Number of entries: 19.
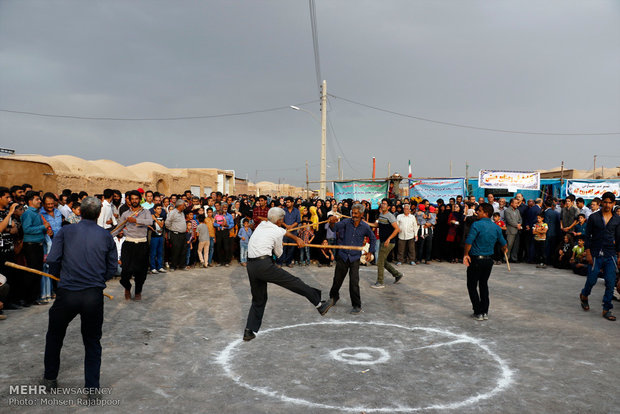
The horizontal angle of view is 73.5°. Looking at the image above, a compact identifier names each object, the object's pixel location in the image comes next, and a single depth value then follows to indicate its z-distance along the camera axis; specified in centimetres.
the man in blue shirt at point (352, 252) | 757
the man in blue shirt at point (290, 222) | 1250
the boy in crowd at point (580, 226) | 1255
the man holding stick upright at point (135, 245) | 814
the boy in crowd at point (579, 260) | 1198
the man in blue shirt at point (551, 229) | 1365
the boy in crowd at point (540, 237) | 1345
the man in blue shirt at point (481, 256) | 715
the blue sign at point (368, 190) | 1890
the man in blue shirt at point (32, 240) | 762
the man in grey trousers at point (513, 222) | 1399
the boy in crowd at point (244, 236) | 1283
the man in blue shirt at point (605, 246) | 721
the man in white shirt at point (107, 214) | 993
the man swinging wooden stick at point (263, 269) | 582
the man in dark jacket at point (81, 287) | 409
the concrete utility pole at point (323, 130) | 2206
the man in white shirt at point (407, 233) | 1323
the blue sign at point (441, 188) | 1827
